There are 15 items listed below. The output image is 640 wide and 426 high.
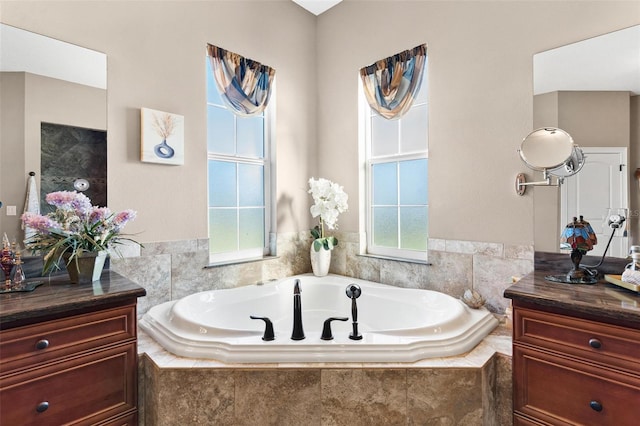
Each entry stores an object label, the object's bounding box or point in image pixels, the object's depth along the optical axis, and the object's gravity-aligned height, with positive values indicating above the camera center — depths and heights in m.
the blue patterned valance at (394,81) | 2.53 +1.07
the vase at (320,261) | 2.92 -0.43
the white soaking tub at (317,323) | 1.48 -0.63
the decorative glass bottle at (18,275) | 1.55 -0.29
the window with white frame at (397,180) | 2.66 +0.28
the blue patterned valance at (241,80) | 2.52 +1.08
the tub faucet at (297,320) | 1.59 -0.54
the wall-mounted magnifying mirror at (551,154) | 1.79 +0.32
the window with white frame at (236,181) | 2.63 +0.28
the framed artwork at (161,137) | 2.11 +0.51
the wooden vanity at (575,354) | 1.20 -0.58
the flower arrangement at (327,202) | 2.79 +0.09
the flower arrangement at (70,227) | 1.57 -0.07
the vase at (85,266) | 1.62 -0.27
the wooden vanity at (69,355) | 1.22 -0.58
